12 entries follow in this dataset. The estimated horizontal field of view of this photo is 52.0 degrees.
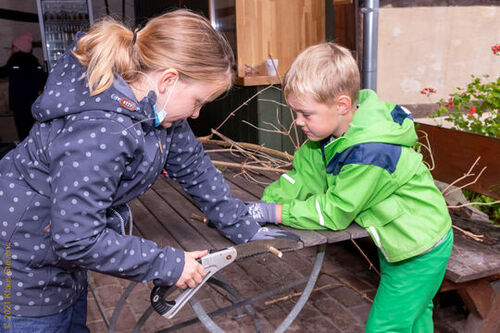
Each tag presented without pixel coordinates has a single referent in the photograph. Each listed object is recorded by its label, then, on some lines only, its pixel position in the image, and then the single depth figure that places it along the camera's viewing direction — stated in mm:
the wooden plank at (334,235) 1816
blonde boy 1847
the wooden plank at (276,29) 5008
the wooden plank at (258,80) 4895
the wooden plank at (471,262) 2232
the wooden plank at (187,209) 1887
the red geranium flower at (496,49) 3670
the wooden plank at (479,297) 2373
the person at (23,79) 7789
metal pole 3252
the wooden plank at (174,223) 1859
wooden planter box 2785
